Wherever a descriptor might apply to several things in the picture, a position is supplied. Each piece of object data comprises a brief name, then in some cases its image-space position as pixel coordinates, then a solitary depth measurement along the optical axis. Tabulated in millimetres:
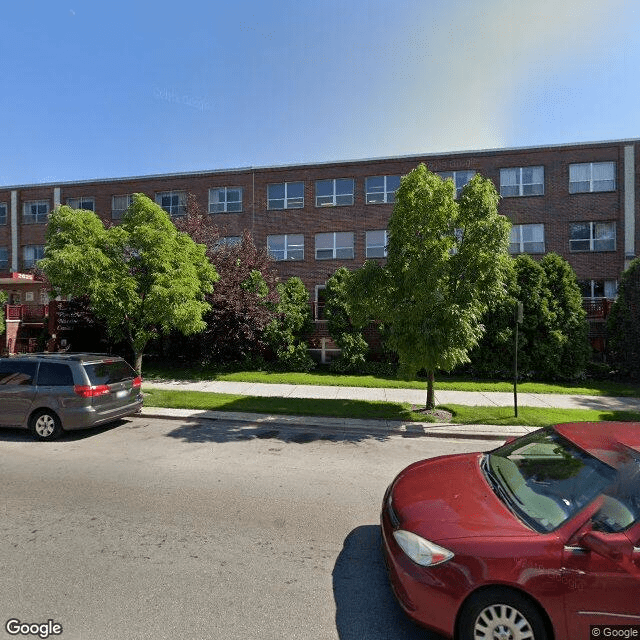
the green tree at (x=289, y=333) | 15539
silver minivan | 7199
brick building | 20547
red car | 2293
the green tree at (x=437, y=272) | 8445
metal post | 8812
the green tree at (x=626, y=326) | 13578
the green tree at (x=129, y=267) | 10188
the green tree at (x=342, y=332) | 15445
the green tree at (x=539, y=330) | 13695
